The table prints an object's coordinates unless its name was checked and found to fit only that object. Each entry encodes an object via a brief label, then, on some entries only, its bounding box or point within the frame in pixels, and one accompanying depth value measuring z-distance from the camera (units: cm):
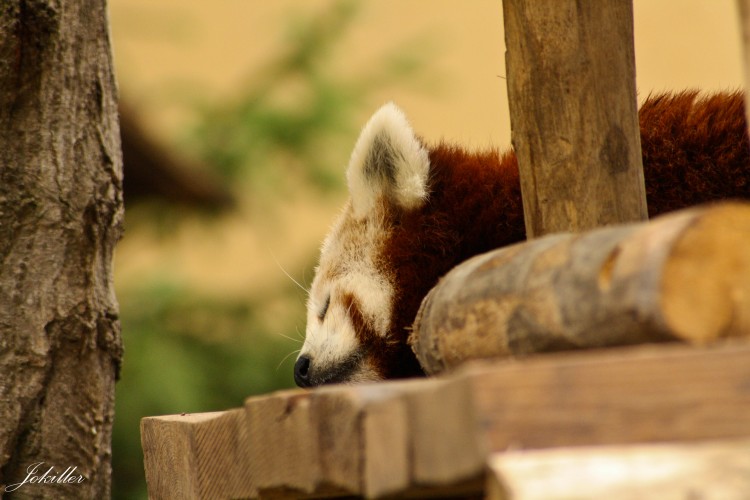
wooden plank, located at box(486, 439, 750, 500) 359
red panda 470
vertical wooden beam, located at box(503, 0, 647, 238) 464
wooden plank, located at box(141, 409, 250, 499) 458
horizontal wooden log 426
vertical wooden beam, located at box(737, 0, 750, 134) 453
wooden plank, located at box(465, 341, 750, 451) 389
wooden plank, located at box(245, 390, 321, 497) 452
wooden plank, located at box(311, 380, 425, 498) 425
